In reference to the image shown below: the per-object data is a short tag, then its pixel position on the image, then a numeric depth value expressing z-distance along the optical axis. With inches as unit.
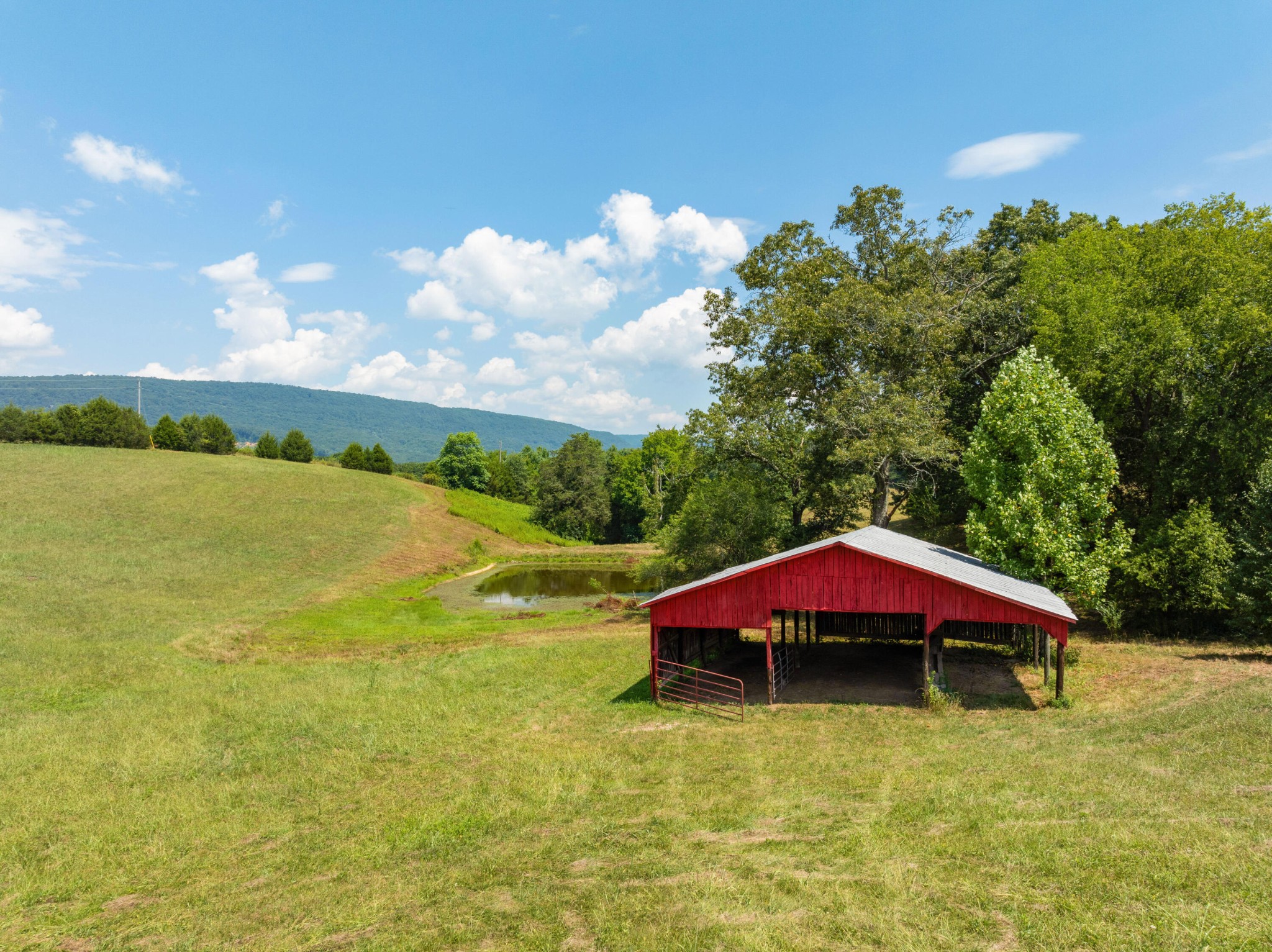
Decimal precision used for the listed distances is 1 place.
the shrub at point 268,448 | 3814.0
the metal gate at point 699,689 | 886.4
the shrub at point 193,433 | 3587.6
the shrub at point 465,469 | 4242.1
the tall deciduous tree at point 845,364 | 1437.0
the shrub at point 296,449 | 3811.5
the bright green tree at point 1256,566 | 987.9
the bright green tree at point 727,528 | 1617.9
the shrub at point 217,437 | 3639.3
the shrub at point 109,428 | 3348.9
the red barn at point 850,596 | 813.2
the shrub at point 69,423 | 3329.2
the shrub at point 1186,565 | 1096.8
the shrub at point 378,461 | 3828.7
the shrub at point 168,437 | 3543.3
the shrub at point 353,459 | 3774.6
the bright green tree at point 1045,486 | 1013.2
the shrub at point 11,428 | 3260.3
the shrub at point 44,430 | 3280.0
